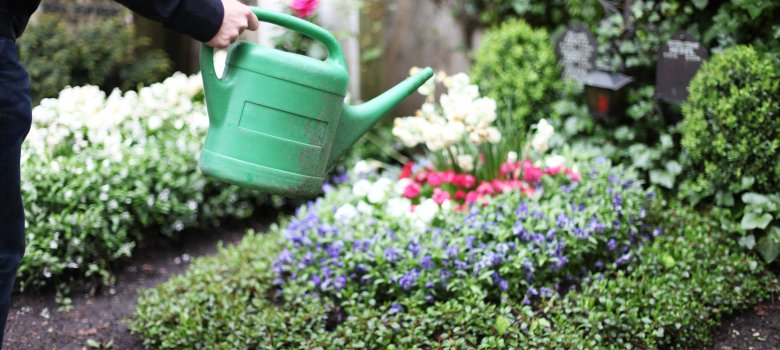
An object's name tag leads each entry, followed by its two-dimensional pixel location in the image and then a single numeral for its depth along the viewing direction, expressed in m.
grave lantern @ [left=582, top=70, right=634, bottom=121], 3.44
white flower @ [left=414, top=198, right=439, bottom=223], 2.92
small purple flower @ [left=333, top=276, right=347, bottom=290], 2.60
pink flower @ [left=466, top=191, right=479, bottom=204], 3.07
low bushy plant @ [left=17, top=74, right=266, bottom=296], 2.91
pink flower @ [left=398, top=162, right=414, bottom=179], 3.51
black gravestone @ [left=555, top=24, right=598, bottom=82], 3.62
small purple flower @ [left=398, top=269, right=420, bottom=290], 2.53
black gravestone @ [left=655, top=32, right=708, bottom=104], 3.20
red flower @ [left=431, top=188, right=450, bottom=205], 3.11
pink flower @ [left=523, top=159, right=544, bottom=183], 3.10
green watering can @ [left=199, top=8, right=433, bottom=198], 1.74
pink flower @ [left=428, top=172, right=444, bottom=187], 3.19
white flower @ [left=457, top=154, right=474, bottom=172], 3.16
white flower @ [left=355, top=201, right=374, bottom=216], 3.10
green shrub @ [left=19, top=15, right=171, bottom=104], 4.69
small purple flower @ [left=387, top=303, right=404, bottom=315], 2.43
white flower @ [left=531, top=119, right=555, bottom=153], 3.14
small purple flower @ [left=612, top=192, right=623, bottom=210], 2.91
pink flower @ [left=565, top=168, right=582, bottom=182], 3.11
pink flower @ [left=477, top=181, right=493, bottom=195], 3.08
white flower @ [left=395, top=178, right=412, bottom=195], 3.31
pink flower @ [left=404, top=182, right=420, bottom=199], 3.24
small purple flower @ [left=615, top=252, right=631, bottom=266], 2.71
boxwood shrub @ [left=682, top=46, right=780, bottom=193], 2.86
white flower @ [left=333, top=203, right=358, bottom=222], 3.03
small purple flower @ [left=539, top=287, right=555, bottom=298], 2.51
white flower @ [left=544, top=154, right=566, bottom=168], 3.11
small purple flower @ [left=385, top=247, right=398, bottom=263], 2.65
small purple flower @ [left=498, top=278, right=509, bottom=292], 2.50
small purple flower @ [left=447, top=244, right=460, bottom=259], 2.60
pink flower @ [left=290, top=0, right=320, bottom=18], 4.11
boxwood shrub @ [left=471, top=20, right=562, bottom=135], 3.87
